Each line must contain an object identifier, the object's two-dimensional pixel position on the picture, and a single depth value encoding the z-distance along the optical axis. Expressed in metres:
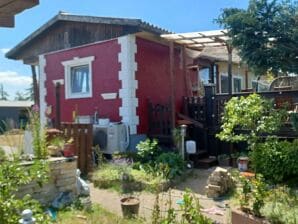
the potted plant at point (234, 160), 8.01
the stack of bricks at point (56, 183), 5.09
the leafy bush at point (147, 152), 8.06
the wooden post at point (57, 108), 8.17
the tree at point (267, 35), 5.84
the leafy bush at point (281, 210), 3.67
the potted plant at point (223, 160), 8.28
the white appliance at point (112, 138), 8.95
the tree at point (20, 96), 62.57
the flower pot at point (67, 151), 5.84
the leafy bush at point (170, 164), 6.98
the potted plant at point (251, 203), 3.85
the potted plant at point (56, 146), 5.95
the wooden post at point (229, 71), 9.01
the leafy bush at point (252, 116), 5.92
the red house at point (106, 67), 9.27
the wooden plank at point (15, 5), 2.34
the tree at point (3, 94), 66.12
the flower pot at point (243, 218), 3.76
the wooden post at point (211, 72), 13.41
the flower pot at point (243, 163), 7.08
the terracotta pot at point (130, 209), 4.71
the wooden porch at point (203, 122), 8.91
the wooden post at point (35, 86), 12.62
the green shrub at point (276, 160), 5.78
